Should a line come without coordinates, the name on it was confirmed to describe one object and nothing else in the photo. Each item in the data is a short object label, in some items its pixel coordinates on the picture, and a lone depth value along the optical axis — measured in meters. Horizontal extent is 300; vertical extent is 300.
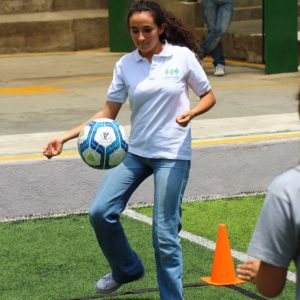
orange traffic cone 10.33
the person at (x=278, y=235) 4.93
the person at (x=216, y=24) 22.89
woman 9.44
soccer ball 9.45
